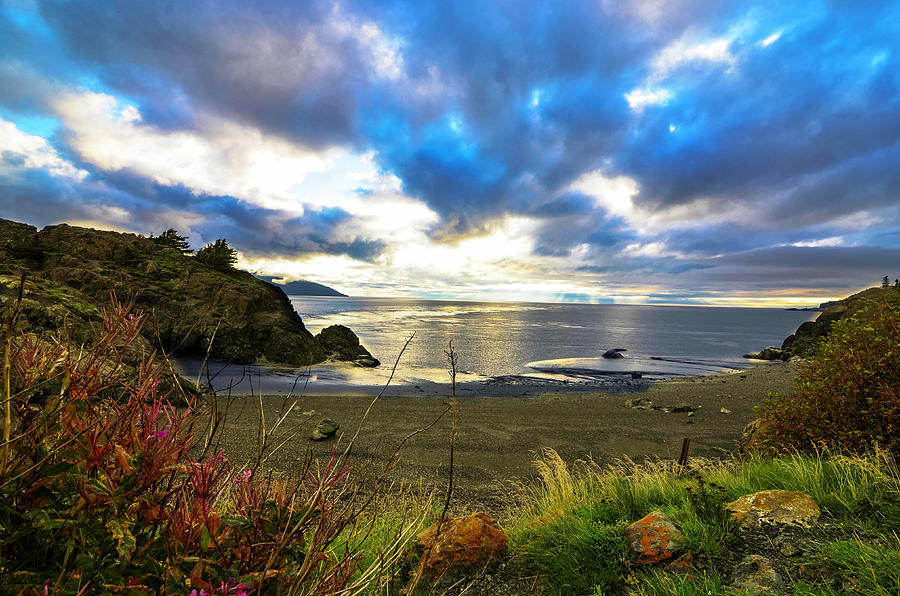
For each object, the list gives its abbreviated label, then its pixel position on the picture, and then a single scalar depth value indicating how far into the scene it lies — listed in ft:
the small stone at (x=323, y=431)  38.50
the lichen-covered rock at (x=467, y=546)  14.51
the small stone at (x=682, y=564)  12.53
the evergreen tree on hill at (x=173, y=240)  104.55
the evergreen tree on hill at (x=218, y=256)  102.74
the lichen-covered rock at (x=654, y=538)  13.16
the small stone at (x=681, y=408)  57.31
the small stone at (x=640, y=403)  59.31
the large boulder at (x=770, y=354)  145.30
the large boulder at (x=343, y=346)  98.48
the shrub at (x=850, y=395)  18.95
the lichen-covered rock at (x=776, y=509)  13.88
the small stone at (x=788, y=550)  12.28
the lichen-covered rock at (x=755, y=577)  10.90
